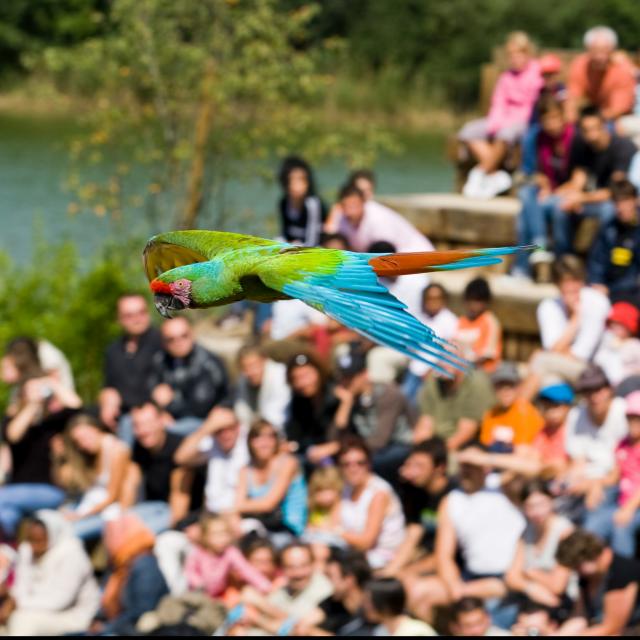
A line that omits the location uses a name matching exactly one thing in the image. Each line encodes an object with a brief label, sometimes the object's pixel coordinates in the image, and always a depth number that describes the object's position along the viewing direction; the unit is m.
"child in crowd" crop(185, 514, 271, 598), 12.89
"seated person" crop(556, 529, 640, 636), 11.85
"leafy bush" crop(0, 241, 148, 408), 21.05
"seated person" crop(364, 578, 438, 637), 11.80
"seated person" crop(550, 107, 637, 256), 15.65
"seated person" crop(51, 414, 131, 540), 14.30
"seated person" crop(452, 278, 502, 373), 14.37
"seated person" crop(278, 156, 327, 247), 16.06
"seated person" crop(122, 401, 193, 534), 14.37
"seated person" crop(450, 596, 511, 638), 11.80
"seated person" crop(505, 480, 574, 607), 12.14
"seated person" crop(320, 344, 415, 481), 13.74
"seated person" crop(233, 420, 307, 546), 13.47
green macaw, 6.28
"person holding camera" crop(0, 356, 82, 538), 14.98
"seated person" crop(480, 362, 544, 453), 13.38
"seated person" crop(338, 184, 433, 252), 15.39
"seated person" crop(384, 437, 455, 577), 13.01
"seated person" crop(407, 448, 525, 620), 12.47
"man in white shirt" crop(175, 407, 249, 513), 13.96
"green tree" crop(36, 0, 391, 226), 25.19
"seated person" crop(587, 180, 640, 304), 14.92
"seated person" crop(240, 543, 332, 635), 12.42
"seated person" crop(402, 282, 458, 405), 14.09
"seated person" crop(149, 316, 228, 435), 15.03
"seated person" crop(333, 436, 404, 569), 12.93
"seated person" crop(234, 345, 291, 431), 14.49
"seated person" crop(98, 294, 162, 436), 15.35
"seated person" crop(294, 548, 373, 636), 12.30
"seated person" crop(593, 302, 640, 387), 13.80
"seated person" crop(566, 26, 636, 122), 17.14
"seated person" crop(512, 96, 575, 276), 16.25
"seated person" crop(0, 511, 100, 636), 13.34
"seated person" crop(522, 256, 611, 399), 14.20
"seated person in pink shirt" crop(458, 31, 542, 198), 17.95
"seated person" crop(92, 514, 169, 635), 13.14
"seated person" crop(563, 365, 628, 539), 12.57
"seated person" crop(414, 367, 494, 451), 13.77
